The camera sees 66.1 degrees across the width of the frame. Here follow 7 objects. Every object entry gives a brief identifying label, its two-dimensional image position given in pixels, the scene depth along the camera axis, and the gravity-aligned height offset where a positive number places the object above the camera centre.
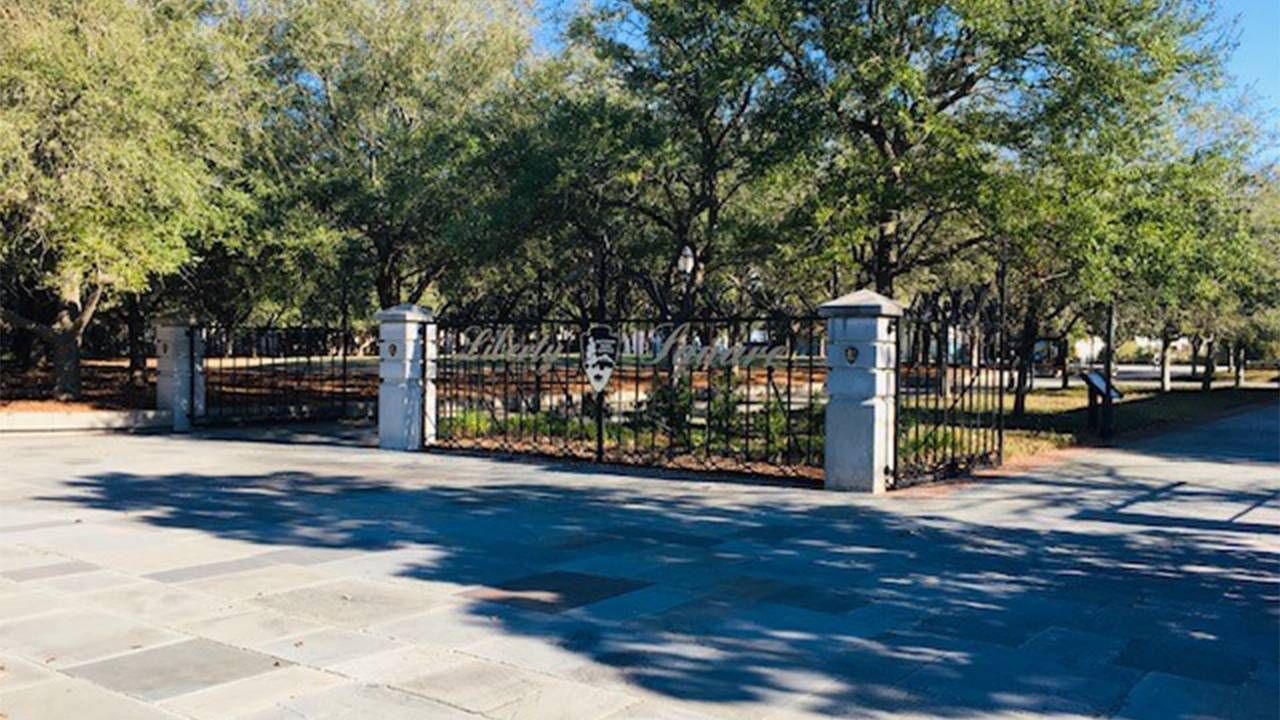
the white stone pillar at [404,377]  14.75 -0.42
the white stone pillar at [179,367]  18.08 -0.38
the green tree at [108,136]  13.98 +3.23
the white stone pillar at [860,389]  10.72 -0.35
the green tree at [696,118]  14.36 +3.92
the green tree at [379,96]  20.02 +5.40
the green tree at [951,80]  12.79 +3.88
